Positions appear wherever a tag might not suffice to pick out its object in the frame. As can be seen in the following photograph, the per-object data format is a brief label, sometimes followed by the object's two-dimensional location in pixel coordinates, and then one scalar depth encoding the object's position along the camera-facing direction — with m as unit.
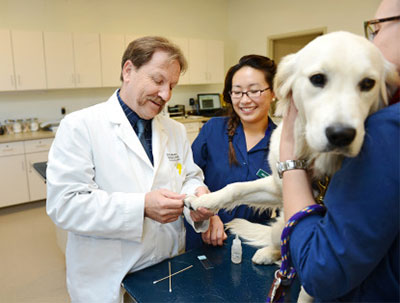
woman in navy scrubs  1.83
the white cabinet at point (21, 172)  3.95
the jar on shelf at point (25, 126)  4.45
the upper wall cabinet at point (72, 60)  4.32
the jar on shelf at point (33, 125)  4.46
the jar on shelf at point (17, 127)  4.33
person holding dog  0.56
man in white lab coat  1.23
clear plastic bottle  1.27
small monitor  6.07
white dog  0.67
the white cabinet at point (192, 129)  5.45
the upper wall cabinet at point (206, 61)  5.77
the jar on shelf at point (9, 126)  4.31
